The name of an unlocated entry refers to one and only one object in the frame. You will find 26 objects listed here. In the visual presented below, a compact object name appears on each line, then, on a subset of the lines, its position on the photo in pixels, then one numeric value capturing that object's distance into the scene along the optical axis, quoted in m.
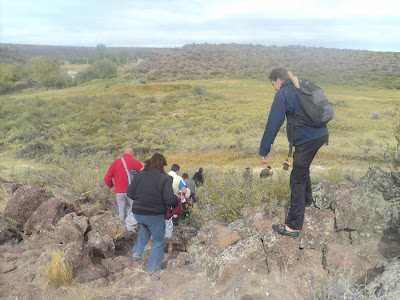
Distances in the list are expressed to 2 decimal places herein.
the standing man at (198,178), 8.72
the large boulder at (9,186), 7.13
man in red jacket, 5.66
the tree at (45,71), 61.69
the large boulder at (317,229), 3.86
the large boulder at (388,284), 2.72
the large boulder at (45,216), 5.45
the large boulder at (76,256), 4.02
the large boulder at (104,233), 4.94
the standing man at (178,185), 5.72
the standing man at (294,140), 3.54
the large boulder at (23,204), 5.87
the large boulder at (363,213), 4.11
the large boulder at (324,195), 4.61
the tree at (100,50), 149.64
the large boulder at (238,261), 3.60
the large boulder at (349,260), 3.50
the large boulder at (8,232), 5.35
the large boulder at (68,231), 4.84
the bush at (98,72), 70.44
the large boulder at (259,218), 4.23
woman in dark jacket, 4.31
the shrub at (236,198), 4.96
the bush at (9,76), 56.38
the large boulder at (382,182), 4.57
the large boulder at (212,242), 4.13
